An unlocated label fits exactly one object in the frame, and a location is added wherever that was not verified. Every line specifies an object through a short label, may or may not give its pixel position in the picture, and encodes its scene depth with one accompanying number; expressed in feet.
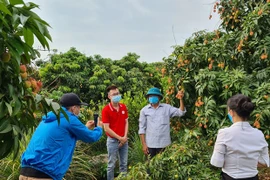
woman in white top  6.58
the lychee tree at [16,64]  3.29
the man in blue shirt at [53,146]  7.22
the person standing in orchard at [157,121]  11.80
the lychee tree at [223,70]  9.67
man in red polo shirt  12.50
